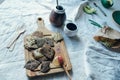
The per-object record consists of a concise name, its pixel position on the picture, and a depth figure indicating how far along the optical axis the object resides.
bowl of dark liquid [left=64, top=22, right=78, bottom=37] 0.86
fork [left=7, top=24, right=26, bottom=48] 0.82
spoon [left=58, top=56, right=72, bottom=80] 0.75
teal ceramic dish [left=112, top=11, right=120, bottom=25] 0.99
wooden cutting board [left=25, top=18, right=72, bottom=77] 0.73
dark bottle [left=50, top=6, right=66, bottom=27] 0.88
